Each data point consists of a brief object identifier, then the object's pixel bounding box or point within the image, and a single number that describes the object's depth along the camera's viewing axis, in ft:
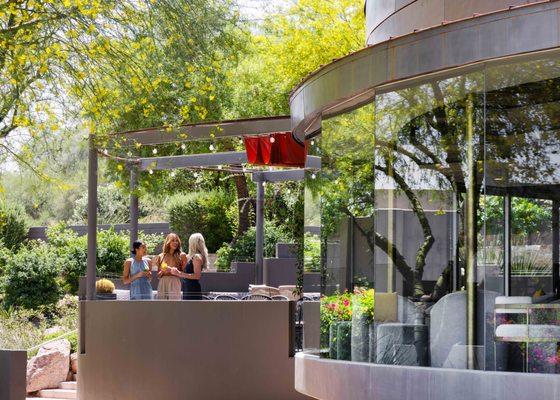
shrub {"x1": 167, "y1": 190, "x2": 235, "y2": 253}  110.32
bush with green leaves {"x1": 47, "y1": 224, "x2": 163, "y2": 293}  95.04
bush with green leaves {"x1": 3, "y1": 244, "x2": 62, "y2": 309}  88.58
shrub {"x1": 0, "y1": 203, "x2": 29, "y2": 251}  114.01
